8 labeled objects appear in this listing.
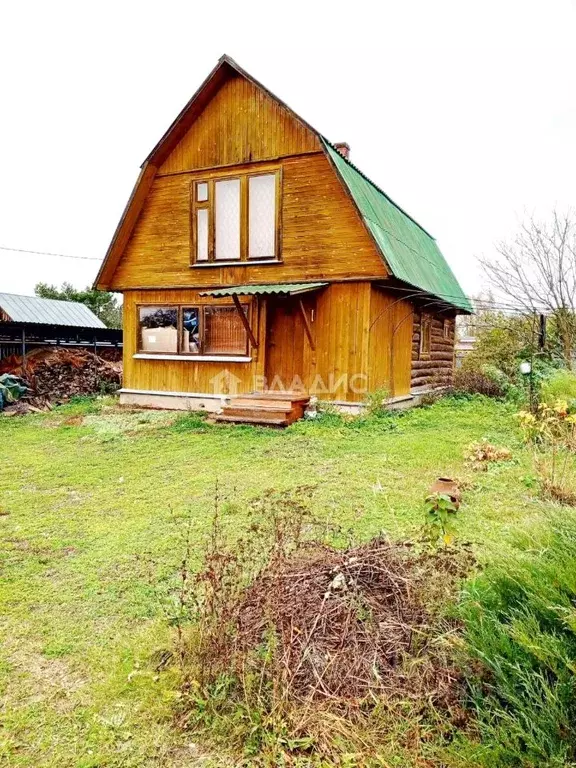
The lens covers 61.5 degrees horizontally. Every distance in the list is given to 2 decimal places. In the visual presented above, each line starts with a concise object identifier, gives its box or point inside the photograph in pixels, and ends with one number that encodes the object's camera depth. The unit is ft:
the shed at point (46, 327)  52.19
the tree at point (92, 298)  108.37
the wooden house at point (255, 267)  33.99
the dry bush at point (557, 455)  16.60
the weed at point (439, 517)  10.31
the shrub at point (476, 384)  47.21
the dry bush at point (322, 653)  6.89
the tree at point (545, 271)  38.34
